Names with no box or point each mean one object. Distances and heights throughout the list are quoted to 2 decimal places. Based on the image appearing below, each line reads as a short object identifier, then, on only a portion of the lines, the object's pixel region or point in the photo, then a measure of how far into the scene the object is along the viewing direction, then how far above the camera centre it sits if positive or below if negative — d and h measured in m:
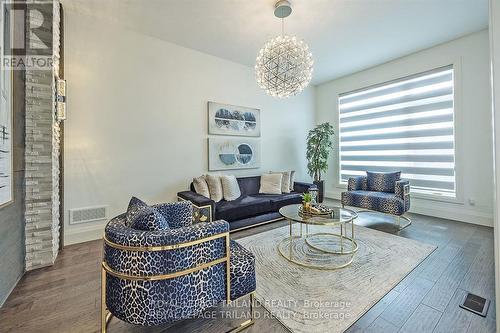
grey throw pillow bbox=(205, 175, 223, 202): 3.49 -0.33
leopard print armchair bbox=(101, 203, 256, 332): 1.21 -0.62
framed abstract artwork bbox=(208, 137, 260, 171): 4.05 +0.30
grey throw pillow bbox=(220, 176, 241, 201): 3.61 -0.35
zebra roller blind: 3.83 +0.75
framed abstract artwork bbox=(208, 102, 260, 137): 4.04 +0.97
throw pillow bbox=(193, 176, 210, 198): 3.37 -0.29
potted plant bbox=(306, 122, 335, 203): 5.00 +0.38
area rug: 1.56 -1.07
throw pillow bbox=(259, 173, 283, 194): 4.15 -0.31
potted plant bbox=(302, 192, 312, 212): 2.68 -0.43
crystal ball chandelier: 2.60 +1.31
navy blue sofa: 2.98 -0.60
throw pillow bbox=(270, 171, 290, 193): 4.25 -0.32
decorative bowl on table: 2.56 -0.54
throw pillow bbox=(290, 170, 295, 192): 4.37 -0.26
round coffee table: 2.30 -1.01
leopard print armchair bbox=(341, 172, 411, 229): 3.40 -0.48
